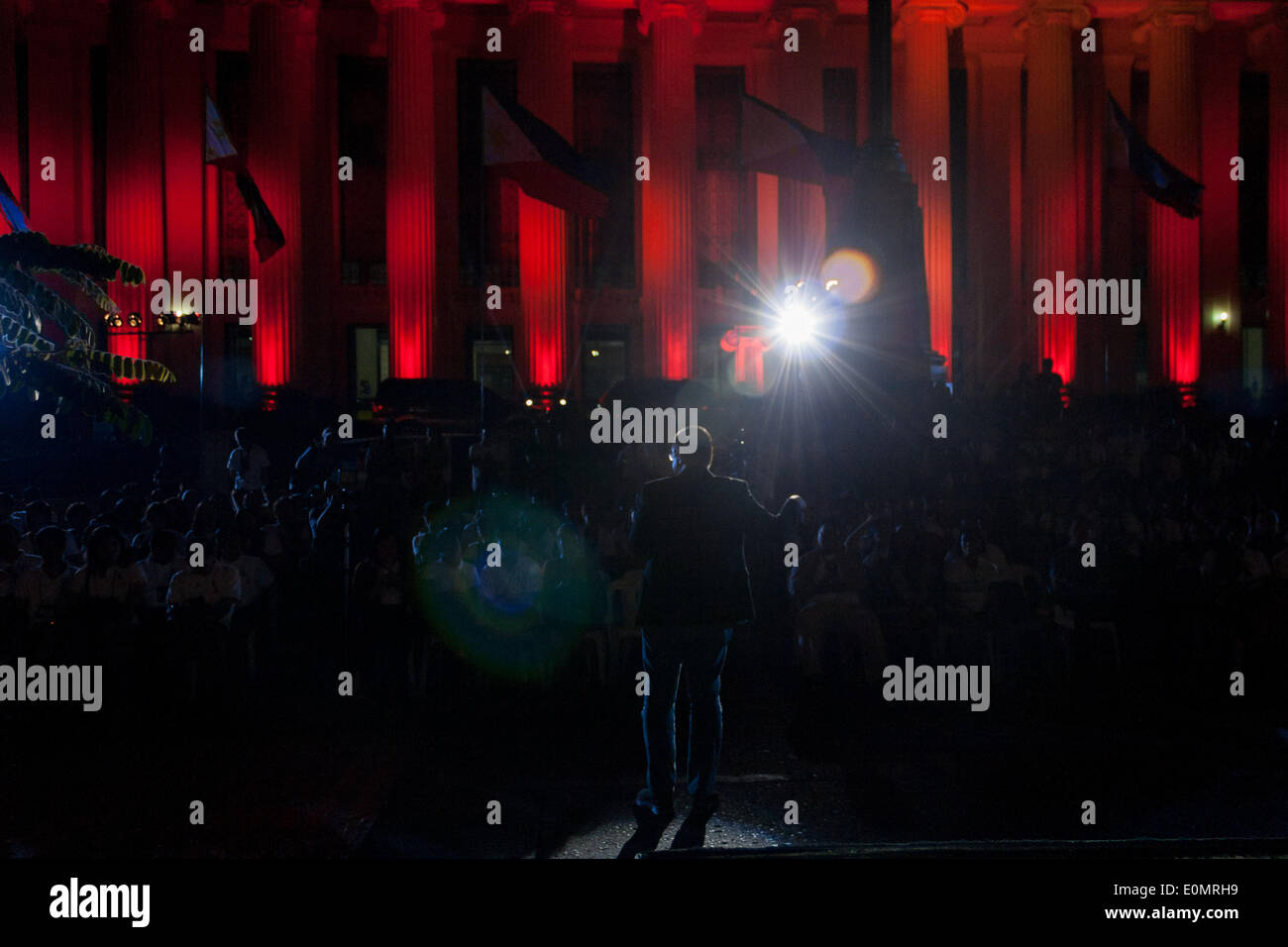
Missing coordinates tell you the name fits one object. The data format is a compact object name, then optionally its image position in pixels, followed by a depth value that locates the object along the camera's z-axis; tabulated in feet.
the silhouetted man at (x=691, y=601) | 18.62
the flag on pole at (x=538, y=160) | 54.85
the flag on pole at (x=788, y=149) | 52.95
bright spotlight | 64.94
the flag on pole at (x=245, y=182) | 57.00
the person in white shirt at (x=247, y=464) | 47.26
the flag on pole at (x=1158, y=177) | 55.16
